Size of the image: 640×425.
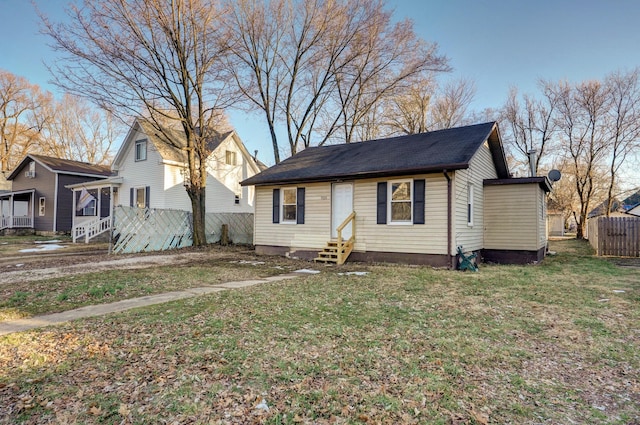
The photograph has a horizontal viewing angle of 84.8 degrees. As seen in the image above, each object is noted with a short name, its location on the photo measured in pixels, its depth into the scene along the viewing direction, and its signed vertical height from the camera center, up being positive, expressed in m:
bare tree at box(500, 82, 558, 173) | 27.39 +7.96
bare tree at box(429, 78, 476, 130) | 26.12 +8.74
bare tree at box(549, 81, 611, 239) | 24.56 +6.84
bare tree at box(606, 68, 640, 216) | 23.45 +7.11
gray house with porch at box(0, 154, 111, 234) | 23.64 +1.75
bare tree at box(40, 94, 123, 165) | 36.56 +8.95
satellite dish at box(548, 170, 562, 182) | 13.99 +1.85
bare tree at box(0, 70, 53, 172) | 34.28 +10.14
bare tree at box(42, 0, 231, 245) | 13.35 +6.55
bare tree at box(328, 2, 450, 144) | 19.31 +9.02
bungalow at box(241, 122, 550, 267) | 10.27 +0.53
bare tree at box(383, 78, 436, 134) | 23.14 +7.39
